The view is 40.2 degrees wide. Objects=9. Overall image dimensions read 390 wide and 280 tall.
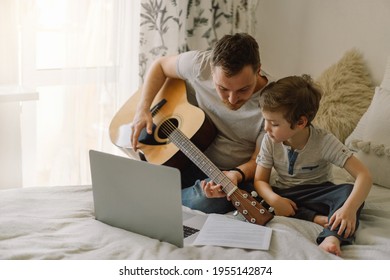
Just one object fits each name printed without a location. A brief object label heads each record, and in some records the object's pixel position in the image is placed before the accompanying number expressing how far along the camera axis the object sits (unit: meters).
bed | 1.21
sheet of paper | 1.25
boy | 1.33
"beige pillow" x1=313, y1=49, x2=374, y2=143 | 1.93
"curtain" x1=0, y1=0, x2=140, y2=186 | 2.00
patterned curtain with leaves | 2.15
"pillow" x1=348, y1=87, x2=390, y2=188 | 1.72
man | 1.47
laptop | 1.24
